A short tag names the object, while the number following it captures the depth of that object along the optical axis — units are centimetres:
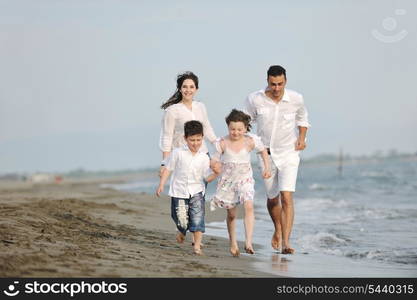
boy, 1554
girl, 1563
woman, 1623
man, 1664
